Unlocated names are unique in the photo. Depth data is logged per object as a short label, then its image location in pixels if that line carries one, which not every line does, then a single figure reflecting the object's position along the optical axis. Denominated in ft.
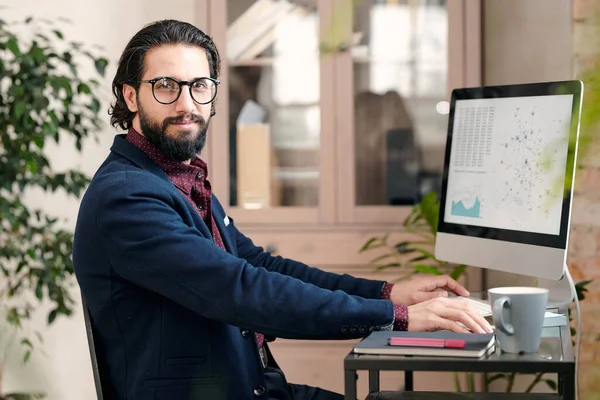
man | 8.02
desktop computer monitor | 9.01
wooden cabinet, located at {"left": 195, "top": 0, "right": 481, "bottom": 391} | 15.98
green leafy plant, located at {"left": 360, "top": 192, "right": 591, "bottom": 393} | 14.23
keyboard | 8.82
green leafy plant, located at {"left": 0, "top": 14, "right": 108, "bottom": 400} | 13.60
